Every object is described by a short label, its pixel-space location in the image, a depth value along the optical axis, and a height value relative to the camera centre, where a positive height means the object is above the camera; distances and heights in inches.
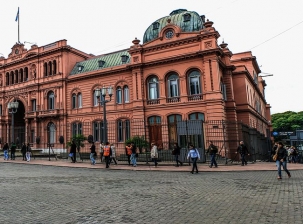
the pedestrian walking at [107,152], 703.6 -27.1
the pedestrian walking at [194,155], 569.9 -35.2
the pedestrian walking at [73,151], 852.6 -23.1
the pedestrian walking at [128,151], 750.5 -27.0
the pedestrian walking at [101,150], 828.6 -24.6
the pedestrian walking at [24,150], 947.3 -14.4
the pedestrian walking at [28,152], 912.4 -21.9
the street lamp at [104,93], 745.0 +153.2
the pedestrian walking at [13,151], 977.5 -17.0
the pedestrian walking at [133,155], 726.3 -37.9
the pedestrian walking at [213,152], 671.8 -37.1
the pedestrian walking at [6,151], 987.8 -16.1
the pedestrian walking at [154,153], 712.4 -35.5
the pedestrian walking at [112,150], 776.5 -26.1
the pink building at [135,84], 1030.4 +271.3
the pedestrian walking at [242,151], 724.0 -39.2
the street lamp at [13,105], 1055.9 +172.0
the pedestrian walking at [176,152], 703.2 -33.0
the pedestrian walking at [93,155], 778.2 -35.5
